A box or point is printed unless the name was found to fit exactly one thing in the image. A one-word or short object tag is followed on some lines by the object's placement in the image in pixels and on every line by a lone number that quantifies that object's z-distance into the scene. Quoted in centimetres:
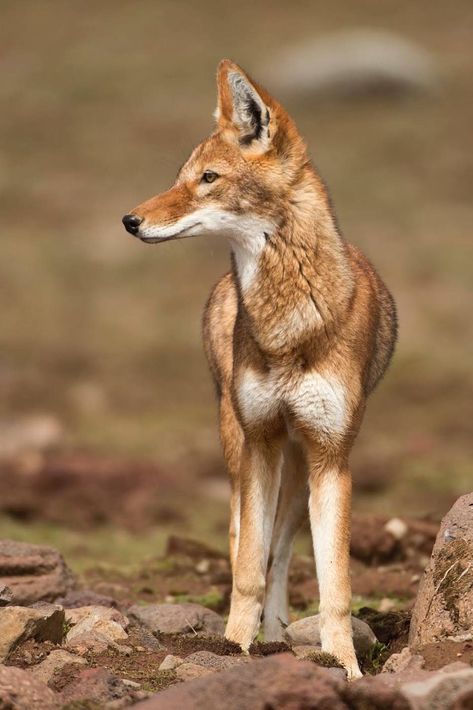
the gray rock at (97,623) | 1556
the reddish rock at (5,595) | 1573
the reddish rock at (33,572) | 1887
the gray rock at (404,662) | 1317
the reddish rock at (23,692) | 1196
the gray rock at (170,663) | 1407
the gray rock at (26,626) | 1442
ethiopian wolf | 1587
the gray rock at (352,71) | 9462
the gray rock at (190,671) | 1359
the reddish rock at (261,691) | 1115
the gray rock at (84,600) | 1883
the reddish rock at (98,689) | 1250
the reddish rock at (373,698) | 1126
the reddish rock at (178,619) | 1756
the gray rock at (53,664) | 1362
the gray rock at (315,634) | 1664
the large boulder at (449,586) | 1477
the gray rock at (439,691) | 1147
